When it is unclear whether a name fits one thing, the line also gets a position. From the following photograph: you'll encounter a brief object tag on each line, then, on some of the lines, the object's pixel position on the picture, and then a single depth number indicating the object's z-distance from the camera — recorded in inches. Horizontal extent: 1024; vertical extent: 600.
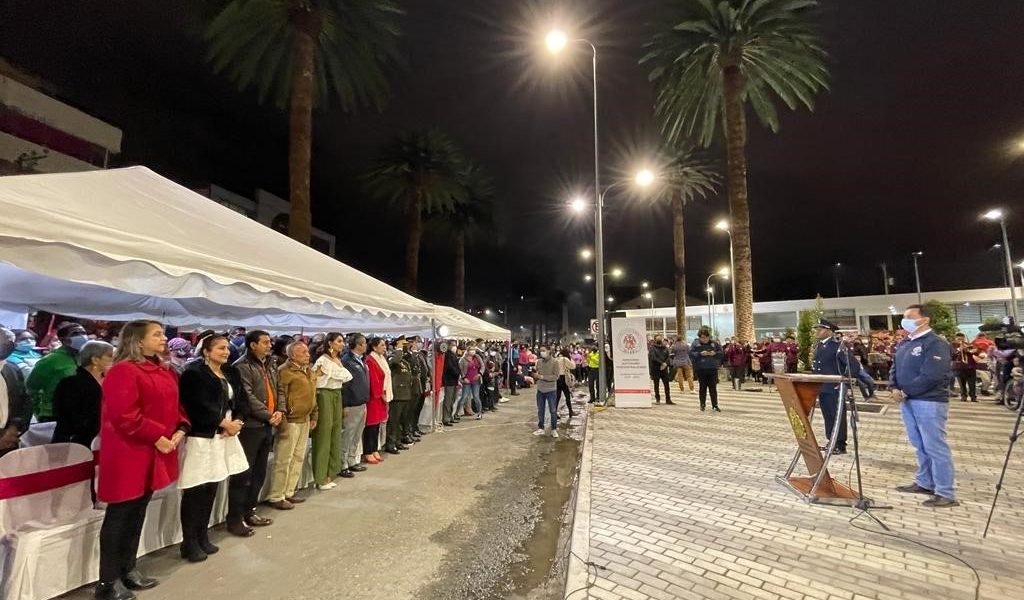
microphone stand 176.2
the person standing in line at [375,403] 283.3
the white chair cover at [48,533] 121.0
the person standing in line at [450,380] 422.3
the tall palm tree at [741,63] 665.0
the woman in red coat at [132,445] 127.6
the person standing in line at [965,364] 485.4
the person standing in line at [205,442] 152.1
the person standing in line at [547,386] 358.0
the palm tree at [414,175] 975.0
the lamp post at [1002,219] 816.9
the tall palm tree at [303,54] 522.0
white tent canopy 118.5
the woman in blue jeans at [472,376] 462.6
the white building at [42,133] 786.2
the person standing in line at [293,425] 203.8
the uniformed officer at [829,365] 258.4
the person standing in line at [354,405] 259.3
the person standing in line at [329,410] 231.8
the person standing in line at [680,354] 564.1
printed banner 506.9
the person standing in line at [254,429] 176.9
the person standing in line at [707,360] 428.8
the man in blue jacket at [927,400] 186.1
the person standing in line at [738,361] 660.7
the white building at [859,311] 1557.0
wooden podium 187.6
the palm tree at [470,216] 1225.4
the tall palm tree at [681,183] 1051.3
